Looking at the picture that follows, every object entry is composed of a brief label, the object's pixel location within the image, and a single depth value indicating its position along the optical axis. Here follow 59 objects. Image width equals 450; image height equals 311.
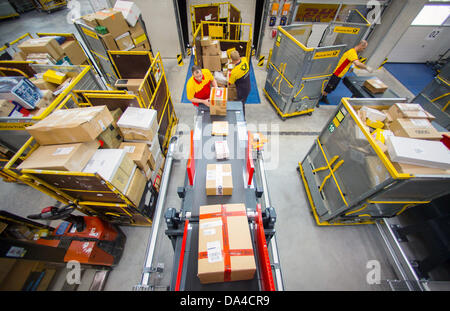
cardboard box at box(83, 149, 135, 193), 2.35
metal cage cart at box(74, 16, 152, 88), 5.06
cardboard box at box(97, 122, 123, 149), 2.76
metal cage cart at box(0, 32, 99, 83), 5.11
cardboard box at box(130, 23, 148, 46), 5.64
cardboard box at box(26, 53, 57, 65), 4.50
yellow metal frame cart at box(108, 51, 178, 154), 3.76
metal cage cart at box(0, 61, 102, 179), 2.68
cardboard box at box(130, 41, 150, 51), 5.98
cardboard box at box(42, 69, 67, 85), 3.48
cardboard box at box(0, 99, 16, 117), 2.64
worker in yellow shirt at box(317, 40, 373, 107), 4.42
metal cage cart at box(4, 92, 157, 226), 2.12
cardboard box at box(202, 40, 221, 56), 5.44
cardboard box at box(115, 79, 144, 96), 4.53
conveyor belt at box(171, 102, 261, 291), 1.73
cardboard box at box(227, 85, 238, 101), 5.11
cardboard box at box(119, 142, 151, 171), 2.99
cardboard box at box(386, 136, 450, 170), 1.94
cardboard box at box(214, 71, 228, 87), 5.26
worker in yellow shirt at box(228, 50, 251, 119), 3.86
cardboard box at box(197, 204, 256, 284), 1.56
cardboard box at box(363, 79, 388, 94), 4.77
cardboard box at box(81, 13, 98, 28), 4.79
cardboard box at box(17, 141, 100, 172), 2.08
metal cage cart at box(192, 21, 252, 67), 5.67
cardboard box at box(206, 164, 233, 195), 2.25
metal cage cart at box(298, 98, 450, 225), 2.10
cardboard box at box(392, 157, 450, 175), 1.95
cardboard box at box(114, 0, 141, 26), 5.24
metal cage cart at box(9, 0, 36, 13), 11.71
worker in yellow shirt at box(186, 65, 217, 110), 3.51
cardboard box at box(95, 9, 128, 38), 4.76
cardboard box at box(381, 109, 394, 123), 2.69
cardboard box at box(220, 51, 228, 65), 5.86
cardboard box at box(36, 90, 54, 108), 3.09
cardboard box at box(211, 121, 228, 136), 3.16
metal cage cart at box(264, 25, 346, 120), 3.97
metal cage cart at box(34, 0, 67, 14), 11.79
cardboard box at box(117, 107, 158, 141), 3.03
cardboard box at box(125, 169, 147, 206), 2.69
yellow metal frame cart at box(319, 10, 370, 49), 4.55
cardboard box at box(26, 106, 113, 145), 2.19
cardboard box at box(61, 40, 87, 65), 5.13
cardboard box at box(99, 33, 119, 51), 4.95
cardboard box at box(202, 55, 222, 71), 5.65
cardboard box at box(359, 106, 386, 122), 2.67
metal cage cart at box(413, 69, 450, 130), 4.26
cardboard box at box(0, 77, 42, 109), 2.75
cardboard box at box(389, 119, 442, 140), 2.28
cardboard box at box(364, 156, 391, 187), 2.11
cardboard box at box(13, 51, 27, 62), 4.63
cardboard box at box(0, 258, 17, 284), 1.78
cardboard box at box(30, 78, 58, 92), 3.59
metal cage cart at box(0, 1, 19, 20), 10.72
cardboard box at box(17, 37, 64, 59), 4.52
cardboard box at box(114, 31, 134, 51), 5.19
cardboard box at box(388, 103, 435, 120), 2.52
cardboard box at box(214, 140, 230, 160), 2.74
